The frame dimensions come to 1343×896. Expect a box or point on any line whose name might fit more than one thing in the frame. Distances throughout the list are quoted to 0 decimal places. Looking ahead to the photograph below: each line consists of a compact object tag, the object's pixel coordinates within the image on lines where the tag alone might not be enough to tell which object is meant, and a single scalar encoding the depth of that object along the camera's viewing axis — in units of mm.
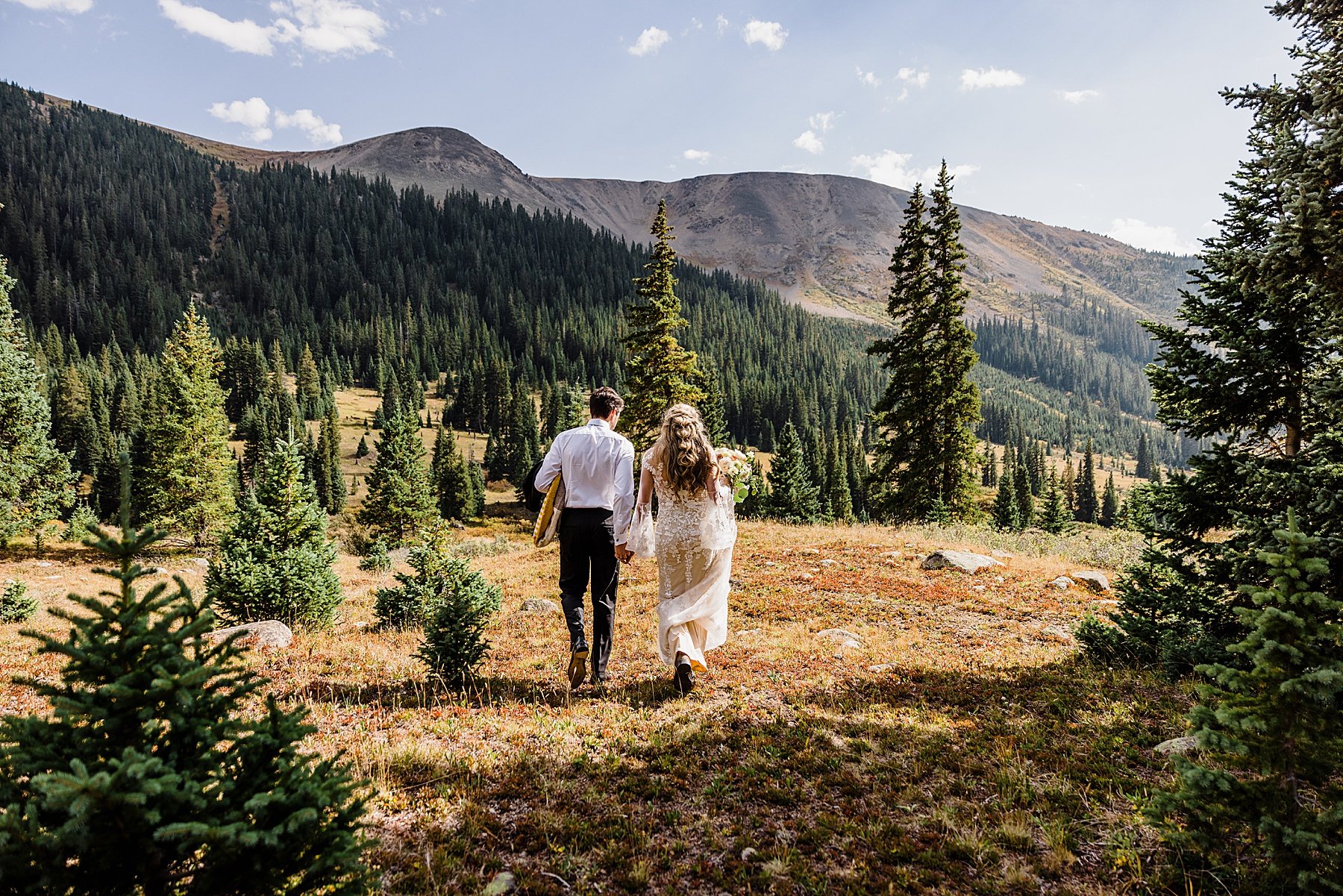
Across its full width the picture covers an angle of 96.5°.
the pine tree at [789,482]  52562
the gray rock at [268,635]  8945
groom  6773
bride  6914
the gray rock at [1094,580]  11750
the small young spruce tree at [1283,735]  2975
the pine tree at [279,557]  10617
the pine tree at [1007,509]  62453
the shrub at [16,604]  13008
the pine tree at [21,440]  24344
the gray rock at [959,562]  12938
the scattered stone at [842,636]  8914
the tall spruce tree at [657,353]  27391
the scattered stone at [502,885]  3455
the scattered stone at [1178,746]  5066
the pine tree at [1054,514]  59891
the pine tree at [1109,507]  106400
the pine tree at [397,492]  41500
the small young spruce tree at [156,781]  2053
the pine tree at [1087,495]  104750
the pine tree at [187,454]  34031
